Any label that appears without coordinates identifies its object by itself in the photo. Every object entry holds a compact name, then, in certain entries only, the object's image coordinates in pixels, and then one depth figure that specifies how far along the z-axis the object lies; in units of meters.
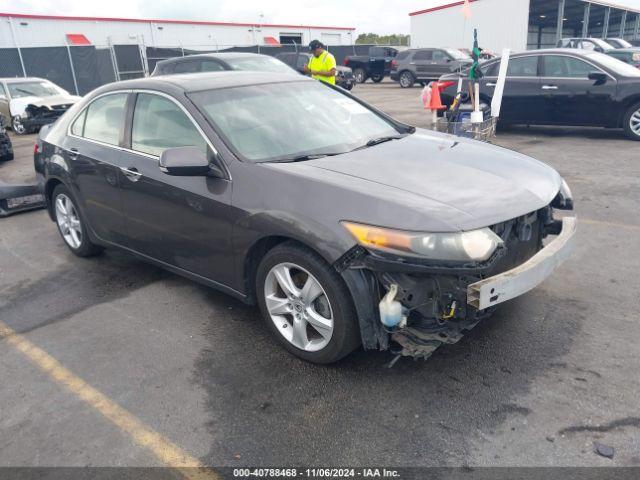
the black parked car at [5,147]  10.09
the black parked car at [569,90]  9.25
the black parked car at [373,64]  27.61
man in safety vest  10.02
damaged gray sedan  2.75
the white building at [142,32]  25.52
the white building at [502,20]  33.16
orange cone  8.26
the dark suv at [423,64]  22.17
